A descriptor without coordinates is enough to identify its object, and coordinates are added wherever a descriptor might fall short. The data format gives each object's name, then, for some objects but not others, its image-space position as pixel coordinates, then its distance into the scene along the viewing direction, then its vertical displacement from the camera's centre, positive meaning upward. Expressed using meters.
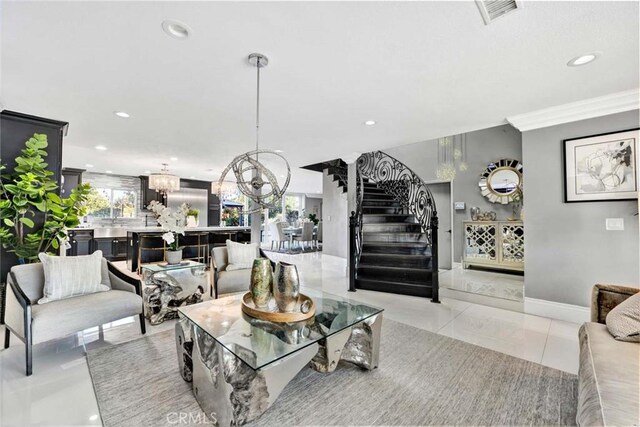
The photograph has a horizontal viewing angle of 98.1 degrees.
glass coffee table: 1.57 -0.82
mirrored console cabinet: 5.57 -0.47
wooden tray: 1.98 -0.67
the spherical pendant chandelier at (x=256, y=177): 2.21 +0.37
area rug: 1.71 -1.19
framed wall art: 2.93 +0.62
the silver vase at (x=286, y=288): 2.07 -0.49
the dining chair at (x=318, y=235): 11.04 -0.54
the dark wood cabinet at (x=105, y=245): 6.60 -0.53
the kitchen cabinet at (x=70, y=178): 6.78 +1.11
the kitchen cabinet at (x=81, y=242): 6.35 -0.44
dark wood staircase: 4.51 -0.58
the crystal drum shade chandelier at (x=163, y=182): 6.09 +0.90
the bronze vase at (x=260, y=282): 2.19 -0.47
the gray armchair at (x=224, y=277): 3.67 -0.73
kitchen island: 5.65 -0.43
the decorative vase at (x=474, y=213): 6.14 +0.21
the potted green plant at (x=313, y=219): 11.58 +0.16
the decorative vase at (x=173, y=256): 3.49 -0.42
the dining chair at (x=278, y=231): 9.82 -0.30
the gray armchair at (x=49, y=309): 2.17 -0.75
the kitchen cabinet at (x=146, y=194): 7.96 +0.83
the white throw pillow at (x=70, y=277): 2.49 -0.50
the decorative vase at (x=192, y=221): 5.84 +0.04
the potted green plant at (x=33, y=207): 2.84 +0.18
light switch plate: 3.00 -0.02
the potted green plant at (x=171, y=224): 3.35 -0.01
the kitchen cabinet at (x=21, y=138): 3.23 +1.03
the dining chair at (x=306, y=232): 9.84 -0.33
